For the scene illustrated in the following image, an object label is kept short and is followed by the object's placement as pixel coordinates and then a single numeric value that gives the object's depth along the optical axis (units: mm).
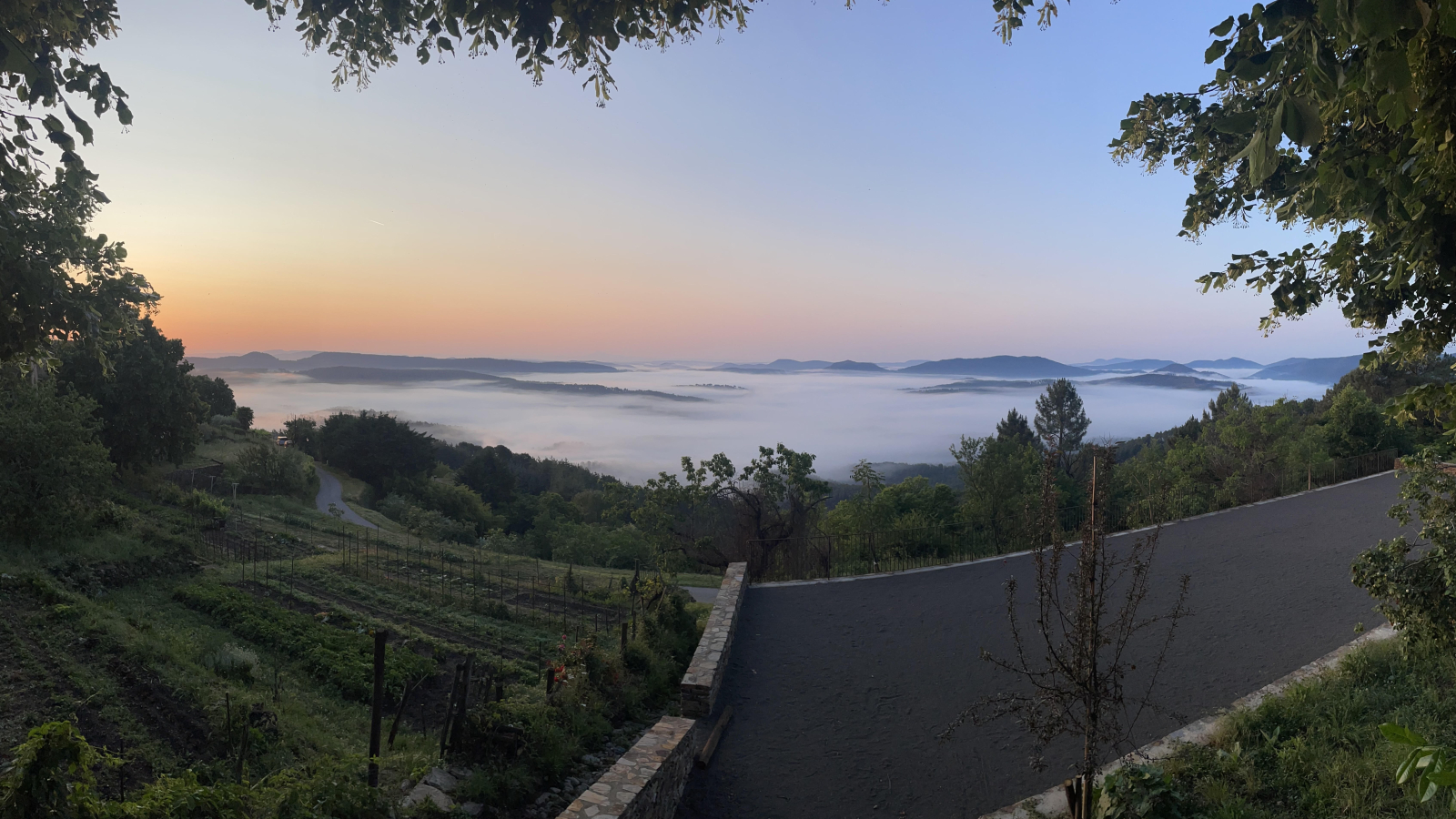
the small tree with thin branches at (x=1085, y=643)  3842
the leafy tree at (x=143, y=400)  26250
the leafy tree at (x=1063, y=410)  53031
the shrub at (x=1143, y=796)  4109
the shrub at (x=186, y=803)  3139
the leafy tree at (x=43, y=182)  3625
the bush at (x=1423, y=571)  5773
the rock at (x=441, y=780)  5160
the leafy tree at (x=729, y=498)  20828
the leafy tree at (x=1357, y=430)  21750
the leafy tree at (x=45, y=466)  15055
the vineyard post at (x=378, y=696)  4805
